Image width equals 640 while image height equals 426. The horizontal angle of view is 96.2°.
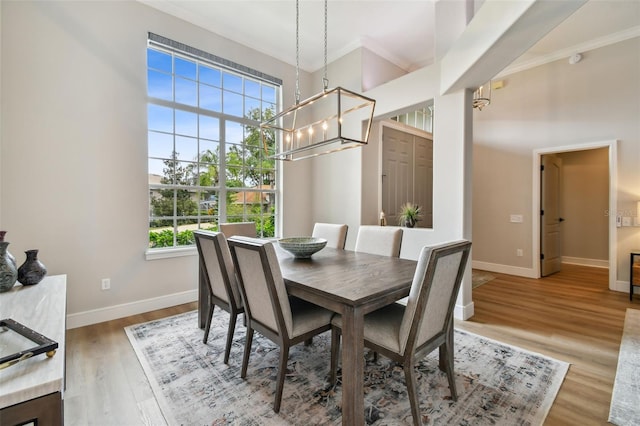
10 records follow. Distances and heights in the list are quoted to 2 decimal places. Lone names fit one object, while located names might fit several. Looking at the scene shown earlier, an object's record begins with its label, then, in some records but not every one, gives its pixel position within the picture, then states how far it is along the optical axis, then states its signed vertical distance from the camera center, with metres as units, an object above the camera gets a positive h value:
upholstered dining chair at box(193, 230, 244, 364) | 2.16 -0.51
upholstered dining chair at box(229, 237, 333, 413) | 1.63 -0.60
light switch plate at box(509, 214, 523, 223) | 4.84 -0.14
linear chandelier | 4.14 +1.35
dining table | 1.41 -0.43
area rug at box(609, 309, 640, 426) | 1.62 -1.15
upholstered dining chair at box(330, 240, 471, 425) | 1.44 -0.64
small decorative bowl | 2.34 -0.31
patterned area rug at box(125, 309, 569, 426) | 1.62 -1.16
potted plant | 3.84 -0.09
